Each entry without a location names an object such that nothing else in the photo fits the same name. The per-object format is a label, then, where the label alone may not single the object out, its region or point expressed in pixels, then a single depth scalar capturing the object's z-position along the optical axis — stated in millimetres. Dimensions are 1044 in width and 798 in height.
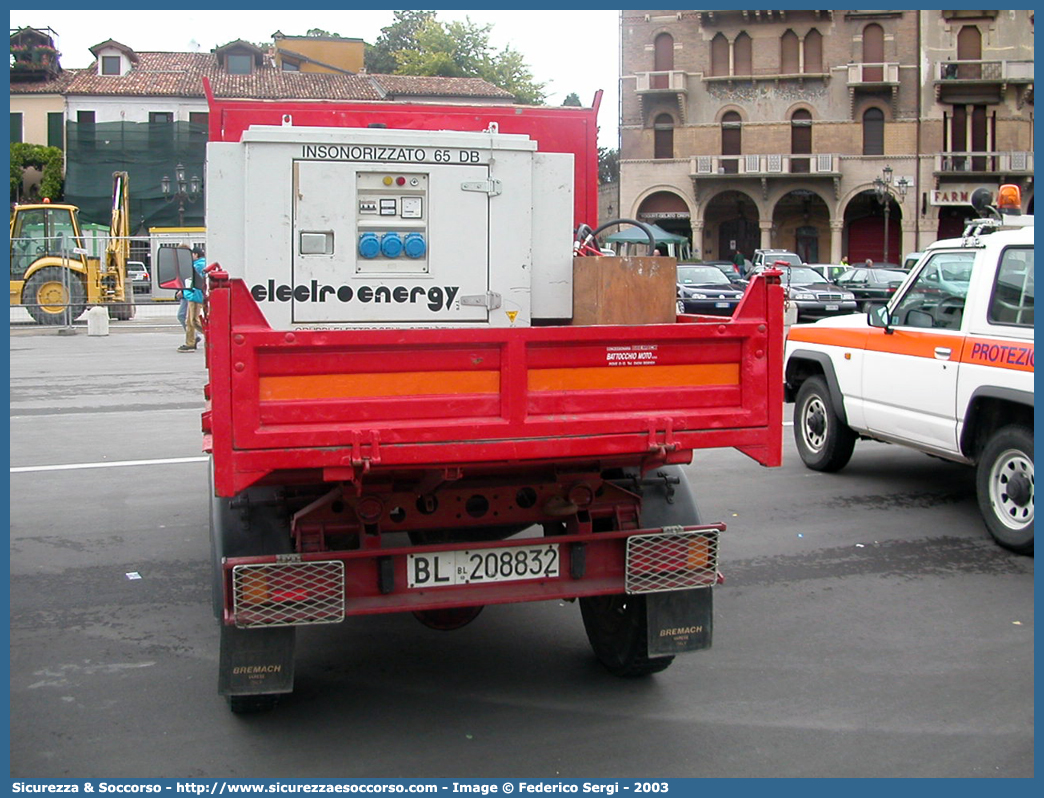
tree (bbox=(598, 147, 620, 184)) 83562
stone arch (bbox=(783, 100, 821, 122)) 56344
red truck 3764
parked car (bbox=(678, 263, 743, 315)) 27328
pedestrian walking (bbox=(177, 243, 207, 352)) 18877
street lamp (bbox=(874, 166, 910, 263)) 53844
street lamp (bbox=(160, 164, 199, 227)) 49188
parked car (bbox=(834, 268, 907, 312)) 31220
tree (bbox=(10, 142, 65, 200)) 54938
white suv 6801
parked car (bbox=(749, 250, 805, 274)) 34500
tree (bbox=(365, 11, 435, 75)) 82312
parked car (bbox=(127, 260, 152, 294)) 35812
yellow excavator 26844
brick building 55031
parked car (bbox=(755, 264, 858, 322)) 28047
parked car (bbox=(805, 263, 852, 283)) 35447
